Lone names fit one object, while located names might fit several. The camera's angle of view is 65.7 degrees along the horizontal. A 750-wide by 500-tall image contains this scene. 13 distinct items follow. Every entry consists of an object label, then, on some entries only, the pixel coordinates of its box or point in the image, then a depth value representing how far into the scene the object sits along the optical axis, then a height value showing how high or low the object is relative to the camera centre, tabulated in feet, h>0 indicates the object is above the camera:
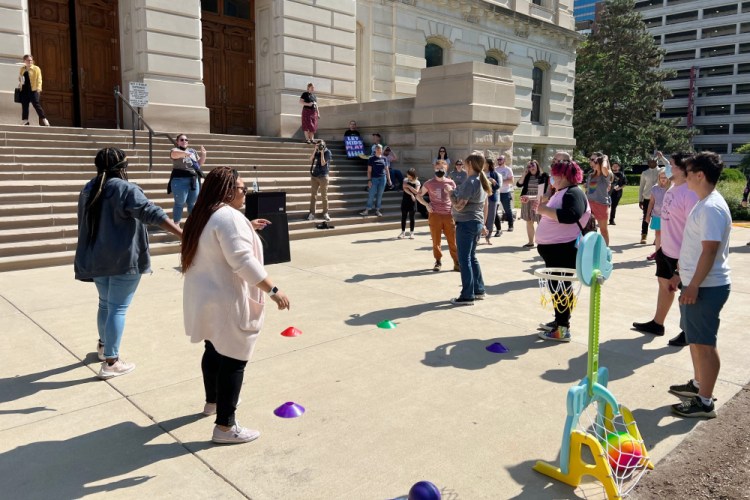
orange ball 10.82 -5.14
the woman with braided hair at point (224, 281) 11.30 -2.19
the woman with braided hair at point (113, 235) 15.19 -1.73
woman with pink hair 18.62 -1.65
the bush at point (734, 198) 61.31 -2.43
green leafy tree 155.53 +23.93
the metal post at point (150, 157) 42.76 +0.98
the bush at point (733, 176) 98.78 +0.08
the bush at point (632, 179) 154.60 -1.00
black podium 24.82 -2.18
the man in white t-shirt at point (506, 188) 45.52 -1.10
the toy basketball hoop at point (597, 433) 10.43 -4.78
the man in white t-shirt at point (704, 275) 13.15 -2.26
